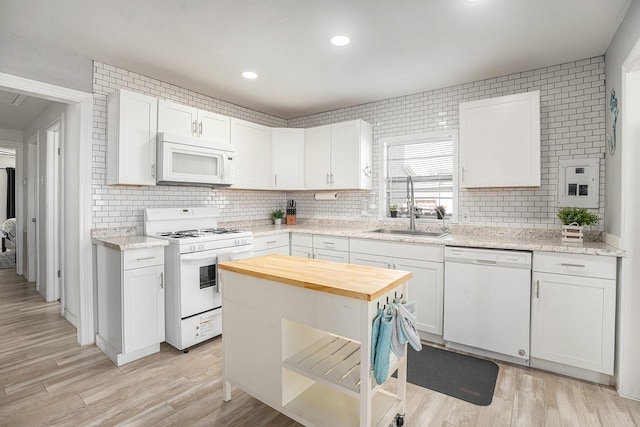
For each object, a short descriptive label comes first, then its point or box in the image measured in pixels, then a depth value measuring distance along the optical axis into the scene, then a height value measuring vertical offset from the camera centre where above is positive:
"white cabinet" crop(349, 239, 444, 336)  2.95 -0.57
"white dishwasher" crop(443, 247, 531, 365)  2.56 -0.75
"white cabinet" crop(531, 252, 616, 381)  2.28 -0.73
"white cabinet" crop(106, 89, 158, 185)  2.88 +0.61
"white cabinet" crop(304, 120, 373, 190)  3.94 +0.63
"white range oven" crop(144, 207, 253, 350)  2.82 -0.59
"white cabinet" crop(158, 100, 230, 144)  3.15 +0.86
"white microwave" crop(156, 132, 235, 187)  3.06 +0.45
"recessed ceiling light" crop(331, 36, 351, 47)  2.52 +1.28
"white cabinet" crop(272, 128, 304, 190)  4.31 +0.63
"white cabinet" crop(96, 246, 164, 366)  2.61 -0.78
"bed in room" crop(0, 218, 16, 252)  6.75 -0.52
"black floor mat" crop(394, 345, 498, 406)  2.25 -1.23
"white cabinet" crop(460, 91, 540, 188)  2.83 +0.59
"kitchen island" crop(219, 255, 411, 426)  1.52 -0.71
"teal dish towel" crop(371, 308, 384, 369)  1.49 -0.56
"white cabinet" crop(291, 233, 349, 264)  3.55 -0.44
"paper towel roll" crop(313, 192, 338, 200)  4.44 +0.15
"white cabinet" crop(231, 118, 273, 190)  3.88 +0.64
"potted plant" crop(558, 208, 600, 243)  2.60 -0.10
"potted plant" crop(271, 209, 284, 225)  4.63 -0.12
